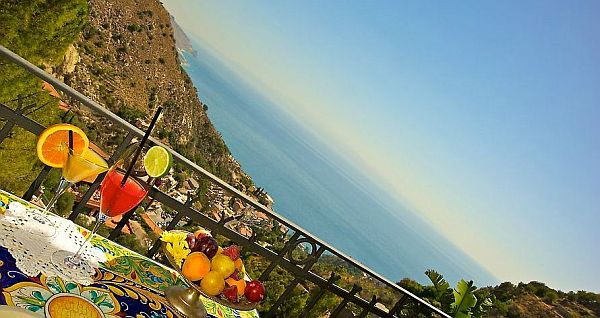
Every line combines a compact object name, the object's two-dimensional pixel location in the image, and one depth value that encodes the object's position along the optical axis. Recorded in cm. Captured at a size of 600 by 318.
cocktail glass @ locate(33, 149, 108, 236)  145
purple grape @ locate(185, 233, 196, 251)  168
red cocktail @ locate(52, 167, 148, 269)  155
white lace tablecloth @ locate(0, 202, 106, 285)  129
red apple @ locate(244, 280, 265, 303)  170
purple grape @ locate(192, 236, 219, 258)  167
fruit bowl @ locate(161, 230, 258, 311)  158
